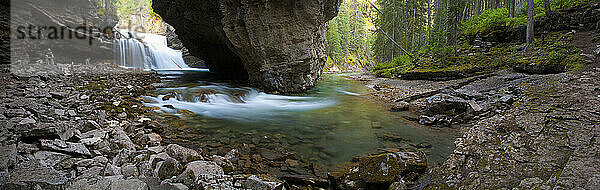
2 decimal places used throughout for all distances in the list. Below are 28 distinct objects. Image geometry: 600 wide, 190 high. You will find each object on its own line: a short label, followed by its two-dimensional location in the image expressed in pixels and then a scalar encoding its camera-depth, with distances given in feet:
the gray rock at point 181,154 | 8.77
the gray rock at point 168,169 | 7.47
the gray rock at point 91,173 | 6.63
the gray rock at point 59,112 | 13.18
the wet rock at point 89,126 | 10.72
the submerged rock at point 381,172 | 7.96
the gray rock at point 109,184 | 5.56
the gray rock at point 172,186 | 6.43
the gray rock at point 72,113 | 13.65
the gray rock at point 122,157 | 8.02
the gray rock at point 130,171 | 7.23
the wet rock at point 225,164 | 9.13
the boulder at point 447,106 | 17.52
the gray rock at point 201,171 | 7.35
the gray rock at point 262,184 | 7.14
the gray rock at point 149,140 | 11.11
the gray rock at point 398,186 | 7.48
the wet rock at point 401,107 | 21.44
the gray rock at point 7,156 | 5.91
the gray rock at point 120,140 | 9.39
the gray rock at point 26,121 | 8.78
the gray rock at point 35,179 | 5.23
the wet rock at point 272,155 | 11.41
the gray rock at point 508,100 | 16.33
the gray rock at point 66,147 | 7.78
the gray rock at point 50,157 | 6.98
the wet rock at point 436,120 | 15.74
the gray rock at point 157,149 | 9.27
